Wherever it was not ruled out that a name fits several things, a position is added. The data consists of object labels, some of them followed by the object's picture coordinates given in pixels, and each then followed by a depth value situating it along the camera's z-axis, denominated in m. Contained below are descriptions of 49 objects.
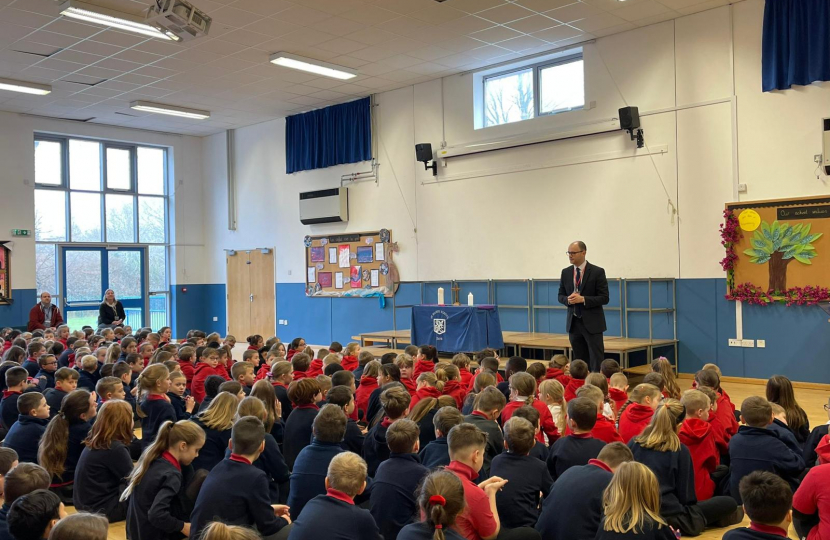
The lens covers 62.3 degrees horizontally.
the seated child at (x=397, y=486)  3.27
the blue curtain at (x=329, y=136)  13.22
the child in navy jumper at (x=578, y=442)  3.61
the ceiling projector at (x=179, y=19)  7.32
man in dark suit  7.10
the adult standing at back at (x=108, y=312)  12.48
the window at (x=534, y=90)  10.52
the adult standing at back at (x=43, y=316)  12.27
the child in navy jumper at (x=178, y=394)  5.44
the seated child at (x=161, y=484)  3.29
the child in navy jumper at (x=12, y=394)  5.29
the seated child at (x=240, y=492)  3.05
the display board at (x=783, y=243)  8.16
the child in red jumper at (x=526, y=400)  4.46
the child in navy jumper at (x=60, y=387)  5.47
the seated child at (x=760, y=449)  3.79
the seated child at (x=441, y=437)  3.66
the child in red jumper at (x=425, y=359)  6.38
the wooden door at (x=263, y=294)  15.20
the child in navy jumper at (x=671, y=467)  3.56
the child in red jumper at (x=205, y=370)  6.31
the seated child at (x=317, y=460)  3.47
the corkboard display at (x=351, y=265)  12.95
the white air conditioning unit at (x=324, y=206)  13.59
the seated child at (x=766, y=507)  2.38
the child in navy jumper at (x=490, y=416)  3.98
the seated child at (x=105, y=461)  3.92
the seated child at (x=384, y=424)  4.17
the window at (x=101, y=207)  14.37
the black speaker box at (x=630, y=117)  9.45
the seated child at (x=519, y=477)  3.34
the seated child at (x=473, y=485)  2.91
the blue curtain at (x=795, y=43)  8.05
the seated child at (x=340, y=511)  2.64
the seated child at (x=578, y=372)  5.57
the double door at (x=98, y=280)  14.64
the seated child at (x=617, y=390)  5.32
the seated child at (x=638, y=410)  4.31
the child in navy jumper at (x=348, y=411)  4.28
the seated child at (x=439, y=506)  2.40
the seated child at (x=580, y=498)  2.91
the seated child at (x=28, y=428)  4.48
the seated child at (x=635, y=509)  2.56
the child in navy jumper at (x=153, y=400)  4.96
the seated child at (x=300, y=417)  4.50
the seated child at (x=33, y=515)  2.38
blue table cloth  9.28
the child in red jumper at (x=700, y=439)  4.10
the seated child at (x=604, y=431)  4.09
